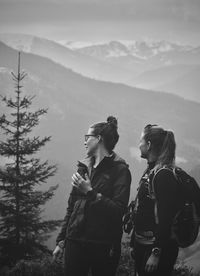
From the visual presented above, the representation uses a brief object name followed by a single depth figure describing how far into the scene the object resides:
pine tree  14.11
